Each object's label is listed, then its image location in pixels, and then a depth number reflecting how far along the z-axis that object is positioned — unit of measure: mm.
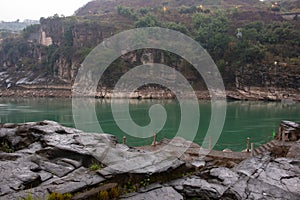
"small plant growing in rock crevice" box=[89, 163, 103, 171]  7903
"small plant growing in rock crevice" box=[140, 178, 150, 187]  7432
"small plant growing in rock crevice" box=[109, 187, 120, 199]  6582
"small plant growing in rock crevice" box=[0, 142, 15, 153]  9625
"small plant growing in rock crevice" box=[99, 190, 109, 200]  6344
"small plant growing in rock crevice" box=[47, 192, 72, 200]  5992
